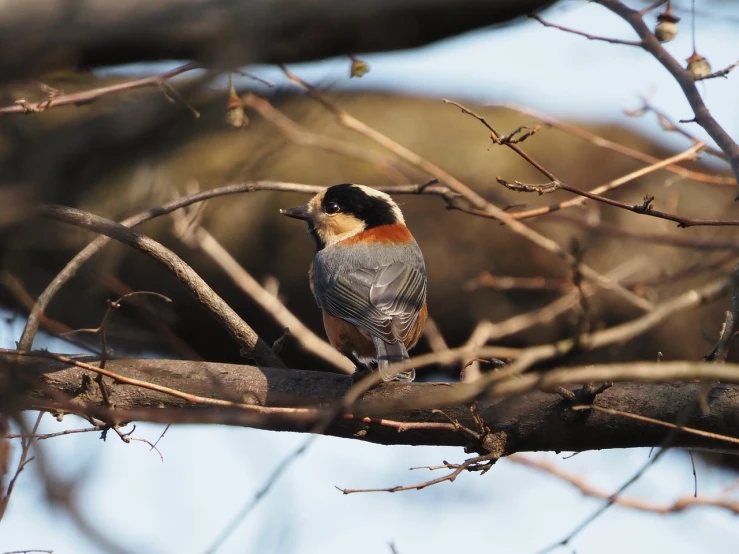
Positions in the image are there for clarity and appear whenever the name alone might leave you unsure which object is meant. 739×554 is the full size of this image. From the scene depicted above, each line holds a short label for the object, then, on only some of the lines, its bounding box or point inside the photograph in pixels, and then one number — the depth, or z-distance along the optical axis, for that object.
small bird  10.52
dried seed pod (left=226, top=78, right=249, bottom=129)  5.35
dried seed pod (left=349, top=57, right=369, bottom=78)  8.23
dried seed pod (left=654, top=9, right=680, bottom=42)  8.16
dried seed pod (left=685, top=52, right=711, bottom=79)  8.09
